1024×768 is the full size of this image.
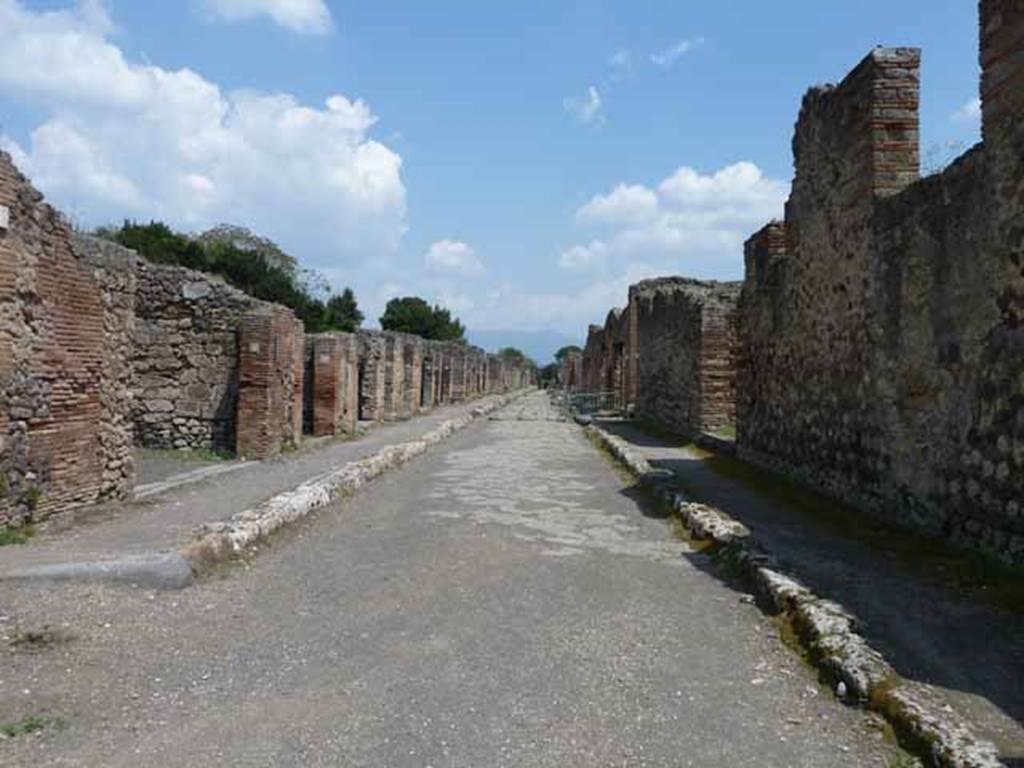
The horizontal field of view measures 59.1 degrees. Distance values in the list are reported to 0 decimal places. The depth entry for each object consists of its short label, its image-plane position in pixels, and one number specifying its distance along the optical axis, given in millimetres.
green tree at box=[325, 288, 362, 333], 51250
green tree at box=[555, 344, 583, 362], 71975
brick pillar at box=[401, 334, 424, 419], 25922
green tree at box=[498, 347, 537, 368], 75594
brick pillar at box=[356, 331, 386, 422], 21625
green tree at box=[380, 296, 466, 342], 69625
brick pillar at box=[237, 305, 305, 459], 12562
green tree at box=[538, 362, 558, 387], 86612
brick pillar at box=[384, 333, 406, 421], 23125
